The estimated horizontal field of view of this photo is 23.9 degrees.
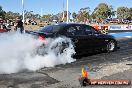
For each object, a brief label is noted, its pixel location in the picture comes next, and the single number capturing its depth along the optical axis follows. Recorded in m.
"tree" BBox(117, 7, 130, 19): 110.94
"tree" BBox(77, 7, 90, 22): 103.69
